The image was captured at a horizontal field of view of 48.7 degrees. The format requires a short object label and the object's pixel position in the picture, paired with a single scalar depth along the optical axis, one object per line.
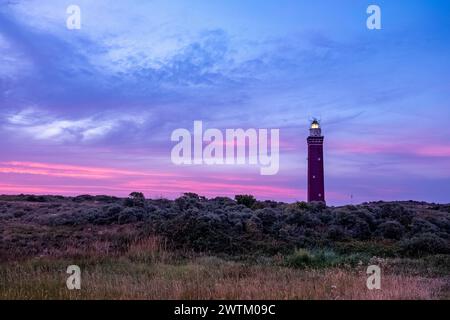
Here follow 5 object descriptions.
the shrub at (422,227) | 21.59
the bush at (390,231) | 21.45
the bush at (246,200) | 31.20
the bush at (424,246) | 17.16
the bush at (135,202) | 28.02
